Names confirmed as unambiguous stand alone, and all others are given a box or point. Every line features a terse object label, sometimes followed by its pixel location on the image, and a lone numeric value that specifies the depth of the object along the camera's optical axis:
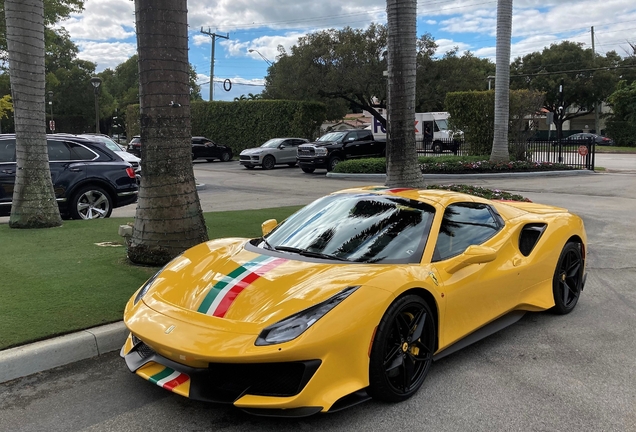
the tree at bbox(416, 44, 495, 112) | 36.22
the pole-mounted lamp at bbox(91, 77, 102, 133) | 28.02
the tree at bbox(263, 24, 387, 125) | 34.19
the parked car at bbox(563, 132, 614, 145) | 50.86
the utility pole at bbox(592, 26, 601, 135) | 56.40
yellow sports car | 2.89
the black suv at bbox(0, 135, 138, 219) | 9.60
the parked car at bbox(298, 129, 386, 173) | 23.61
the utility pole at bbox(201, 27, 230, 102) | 44.37
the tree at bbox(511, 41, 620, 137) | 55.78
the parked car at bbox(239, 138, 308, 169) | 26.92
